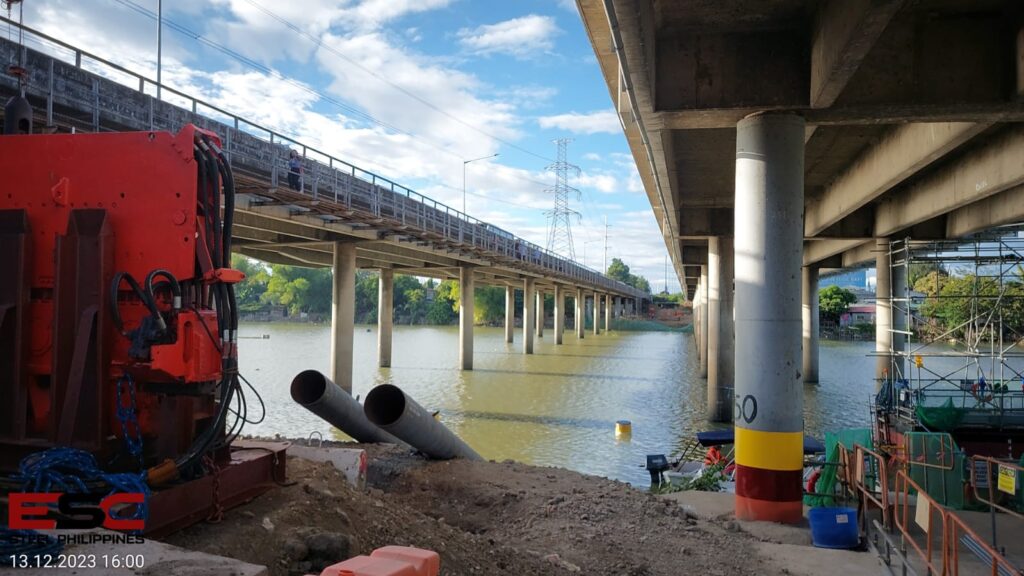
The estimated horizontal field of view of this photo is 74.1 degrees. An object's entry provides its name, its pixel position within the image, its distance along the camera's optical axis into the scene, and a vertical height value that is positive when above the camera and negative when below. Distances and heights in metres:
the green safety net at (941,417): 12.61 -1.91
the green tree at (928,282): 29.88 +1.76
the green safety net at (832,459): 10.24 -2.29
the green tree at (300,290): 122.50 +3.69
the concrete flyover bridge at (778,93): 8.88 +3.07
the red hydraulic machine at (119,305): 5.23 +0.02
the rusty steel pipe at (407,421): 10.41 -1.73
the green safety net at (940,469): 10.44 -2.39
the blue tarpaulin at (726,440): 14.05 -2.79
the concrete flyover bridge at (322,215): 13.80 +3.34
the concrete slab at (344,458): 8.49 -1.87
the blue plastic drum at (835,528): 8.24 -2.61
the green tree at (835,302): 81.01 +1.48
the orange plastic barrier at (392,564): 3.60 -1.42
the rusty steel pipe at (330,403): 9.96 -1.42
